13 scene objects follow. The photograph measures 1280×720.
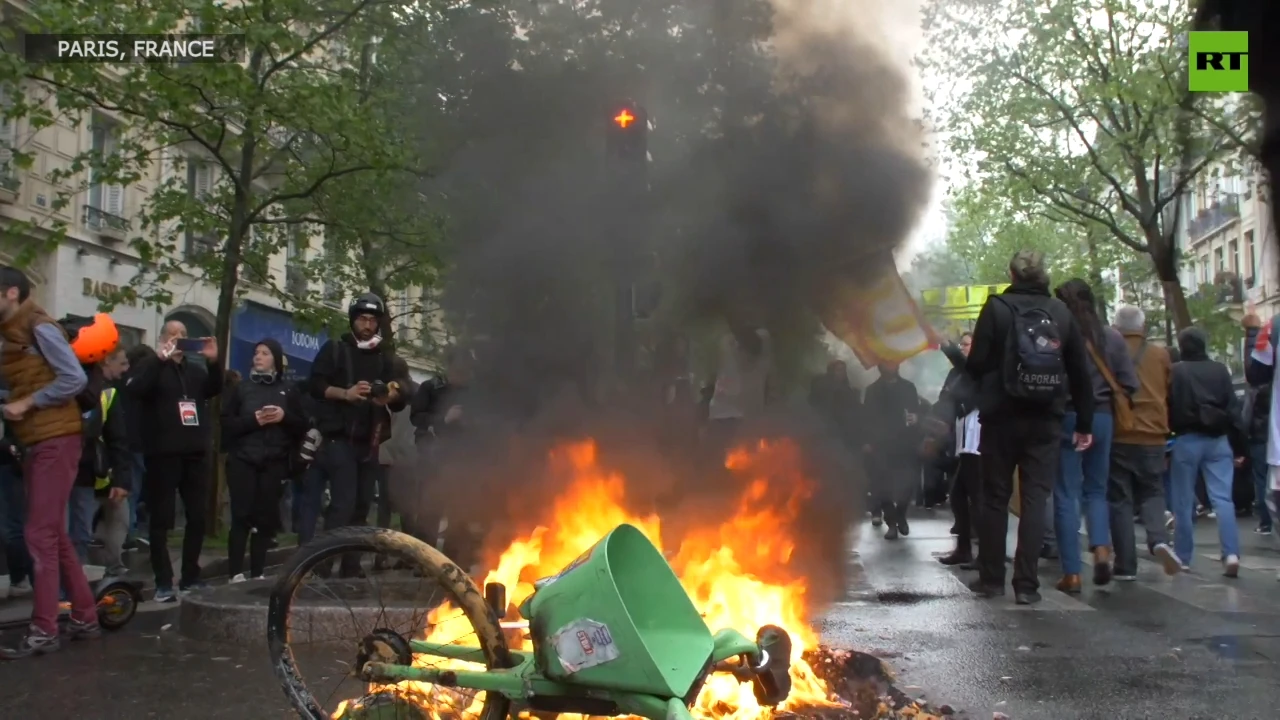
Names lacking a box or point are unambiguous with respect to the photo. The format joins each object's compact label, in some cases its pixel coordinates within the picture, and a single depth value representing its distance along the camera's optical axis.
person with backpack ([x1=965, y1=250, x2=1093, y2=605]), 5.93
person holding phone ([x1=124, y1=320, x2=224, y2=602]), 6.34
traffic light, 6.18
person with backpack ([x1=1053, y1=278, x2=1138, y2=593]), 6.79
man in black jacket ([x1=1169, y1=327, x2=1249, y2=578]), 7.65
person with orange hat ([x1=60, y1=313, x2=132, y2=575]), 6.12
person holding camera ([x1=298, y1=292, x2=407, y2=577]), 6.54
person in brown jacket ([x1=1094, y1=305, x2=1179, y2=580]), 7.22
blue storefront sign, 24.22
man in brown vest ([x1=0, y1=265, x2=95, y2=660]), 5.01
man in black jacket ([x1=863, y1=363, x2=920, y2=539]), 8.60
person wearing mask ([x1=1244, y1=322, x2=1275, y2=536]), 9.83
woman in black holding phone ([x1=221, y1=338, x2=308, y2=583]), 6.59
